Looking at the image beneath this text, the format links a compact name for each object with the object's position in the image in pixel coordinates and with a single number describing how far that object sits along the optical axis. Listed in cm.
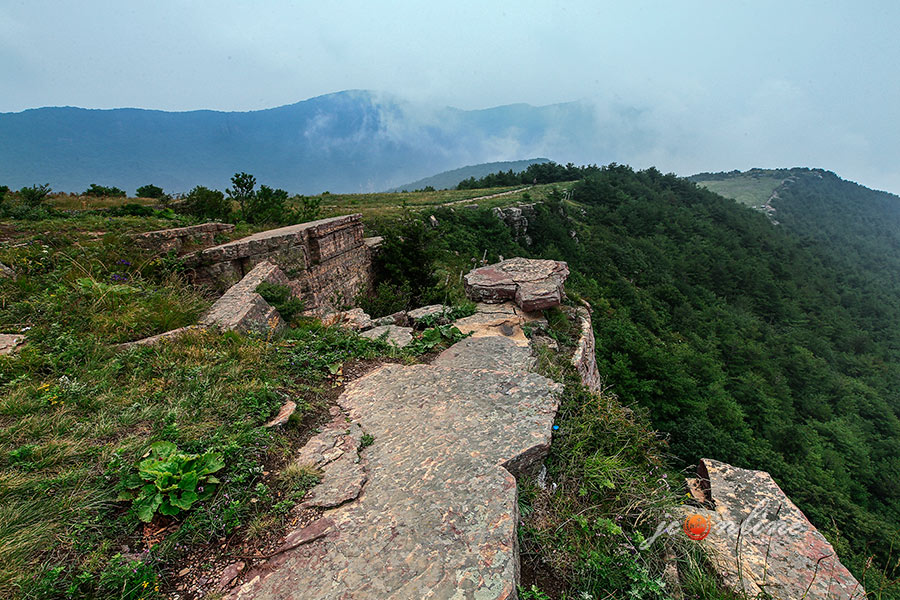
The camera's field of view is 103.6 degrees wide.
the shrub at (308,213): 1090
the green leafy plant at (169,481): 201
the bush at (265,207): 1040
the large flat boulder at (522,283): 572
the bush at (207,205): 1077
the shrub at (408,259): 958
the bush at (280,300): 546
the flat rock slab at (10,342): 323
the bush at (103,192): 1493
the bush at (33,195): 927
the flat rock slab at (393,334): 463
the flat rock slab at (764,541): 253
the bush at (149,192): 1570
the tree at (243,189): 1076
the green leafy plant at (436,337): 459
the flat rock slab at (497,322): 500
